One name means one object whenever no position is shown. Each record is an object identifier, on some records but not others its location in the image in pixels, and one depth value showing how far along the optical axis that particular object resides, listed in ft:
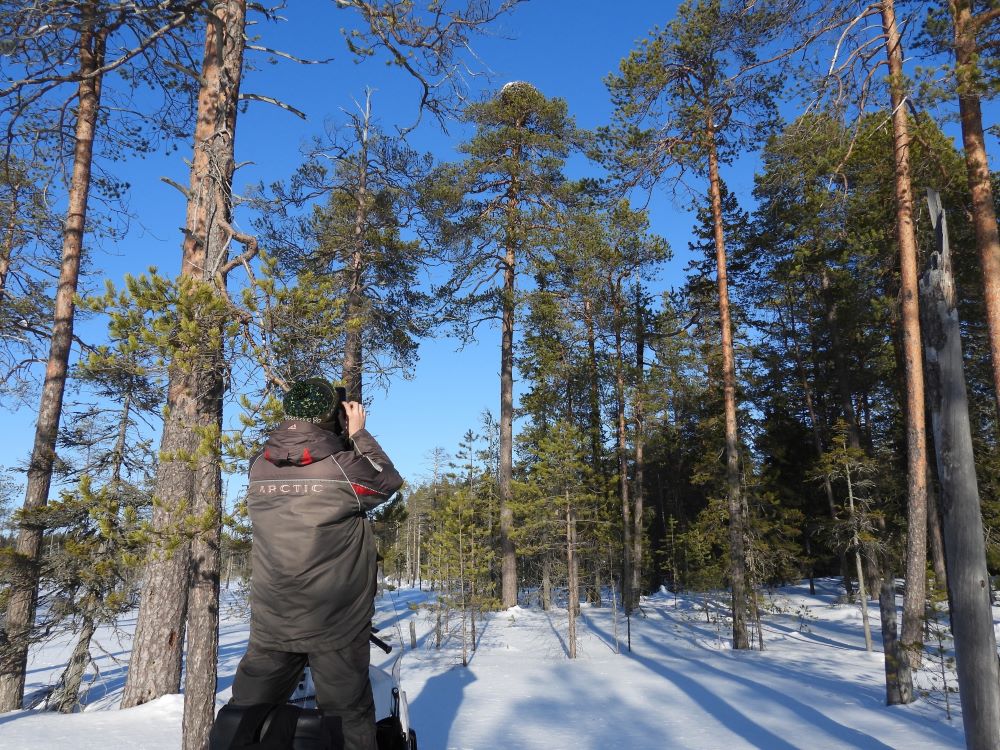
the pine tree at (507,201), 63.57
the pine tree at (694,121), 42.98
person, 7.99
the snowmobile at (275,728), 7.34
